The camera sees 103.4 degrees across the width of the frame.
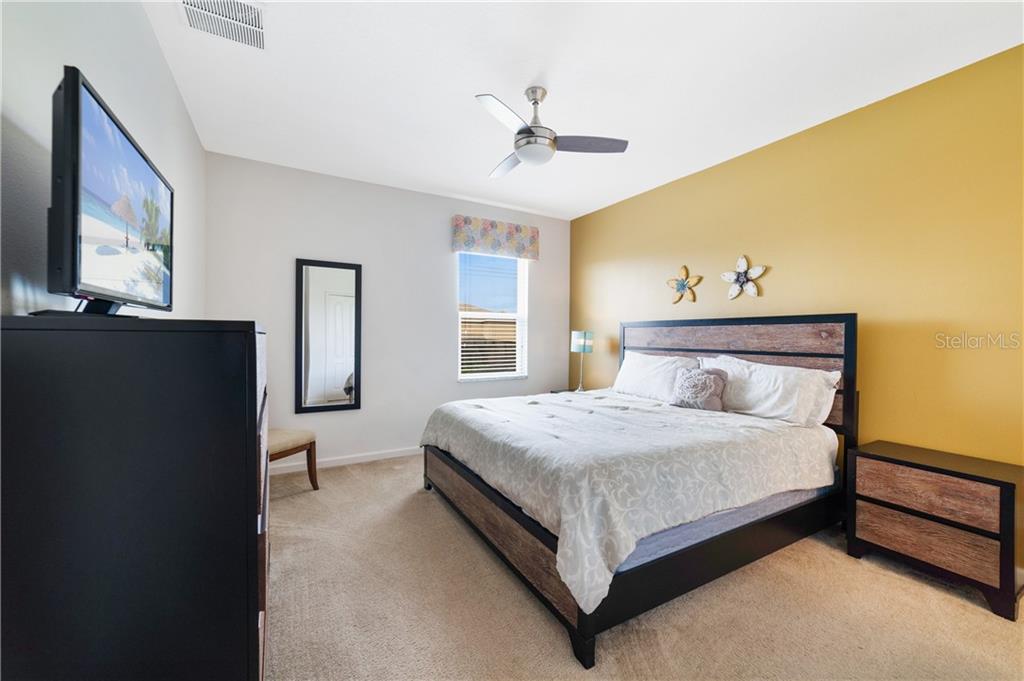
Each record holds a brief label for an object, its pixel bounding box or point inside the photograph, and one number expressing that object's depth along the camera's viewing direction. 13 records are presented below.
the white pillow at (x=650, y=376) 3.40
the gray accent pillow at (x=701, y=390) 2.91
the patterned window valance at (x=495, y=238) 4.34
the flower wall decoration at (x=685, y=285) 3.72
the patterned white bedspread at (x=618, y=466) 1.60
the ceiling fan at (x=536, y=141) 2.17
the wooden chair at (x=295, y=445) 2.93
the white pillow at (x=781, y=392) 2.56
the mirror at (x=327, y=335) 3.67
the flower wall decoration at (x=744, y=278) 3.26
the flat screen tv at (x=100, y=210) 0.80
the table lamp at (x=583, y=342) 4.54
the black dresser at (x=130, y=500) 0.73
